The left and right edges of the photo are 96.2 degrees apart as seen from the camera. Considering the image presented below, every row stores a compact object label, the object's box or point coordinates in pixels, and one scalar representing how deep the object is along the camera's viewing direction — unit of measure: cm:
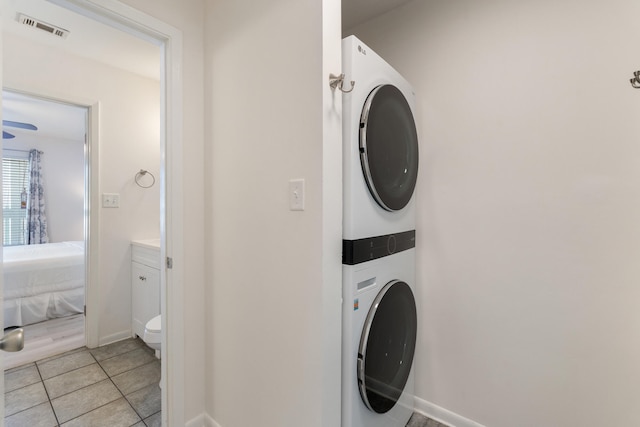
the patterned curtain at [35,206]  474
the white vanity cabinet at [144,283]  229
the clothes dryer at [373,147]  107
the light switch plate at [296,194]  107
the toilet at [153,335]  181
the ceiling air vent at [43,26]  186
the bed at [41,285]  269
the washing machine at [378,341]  107
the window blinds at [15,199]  467
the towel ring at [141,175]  267
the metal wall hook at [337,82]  101
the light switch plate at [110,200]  245
